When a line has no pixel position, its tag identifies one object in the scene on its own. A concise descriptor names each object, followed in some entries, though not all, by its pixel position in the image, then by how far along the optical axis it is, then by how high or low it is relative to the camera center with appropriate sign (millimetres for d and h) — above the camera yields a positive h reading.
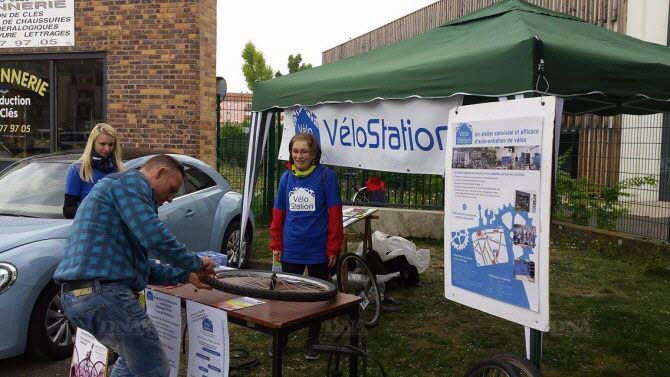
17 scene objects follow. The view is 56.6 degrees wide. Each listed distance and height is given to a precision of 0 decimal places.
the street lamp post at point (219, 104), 10609 +793
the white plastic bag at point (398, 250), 6742 -1049
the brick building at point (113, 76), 9891 +1201
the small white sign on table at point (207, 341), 3266 -1027
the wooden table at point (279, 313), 3098 -839
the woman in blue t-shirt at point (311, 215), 4734 -482
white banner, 4277 +164
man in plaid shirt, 2975 -533
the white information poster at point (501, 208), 3176 -282
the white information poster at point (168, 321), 3613 -1019
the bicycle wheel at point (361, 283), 5629 -1208
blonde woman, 5195 -155
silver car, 4461 -743
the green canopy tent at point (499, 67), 3629 +590
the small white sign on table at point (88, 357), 3574 -1232
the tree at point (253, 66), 38625 +5371
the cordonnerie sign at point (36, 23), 10297 +2069
